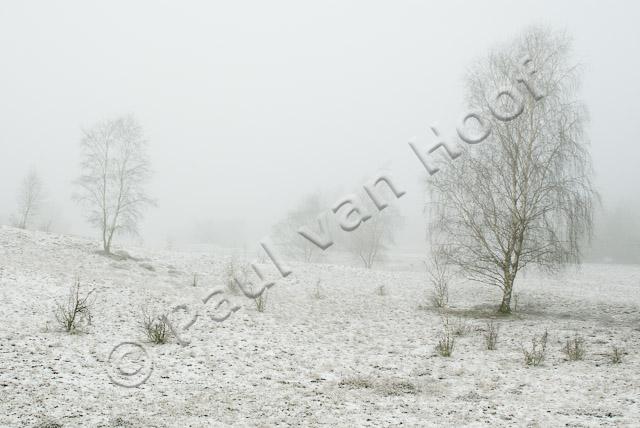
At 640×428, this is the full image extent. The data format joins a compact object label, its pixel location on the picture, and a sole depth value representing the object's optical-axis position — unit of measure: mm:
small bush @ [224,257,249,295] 19812
